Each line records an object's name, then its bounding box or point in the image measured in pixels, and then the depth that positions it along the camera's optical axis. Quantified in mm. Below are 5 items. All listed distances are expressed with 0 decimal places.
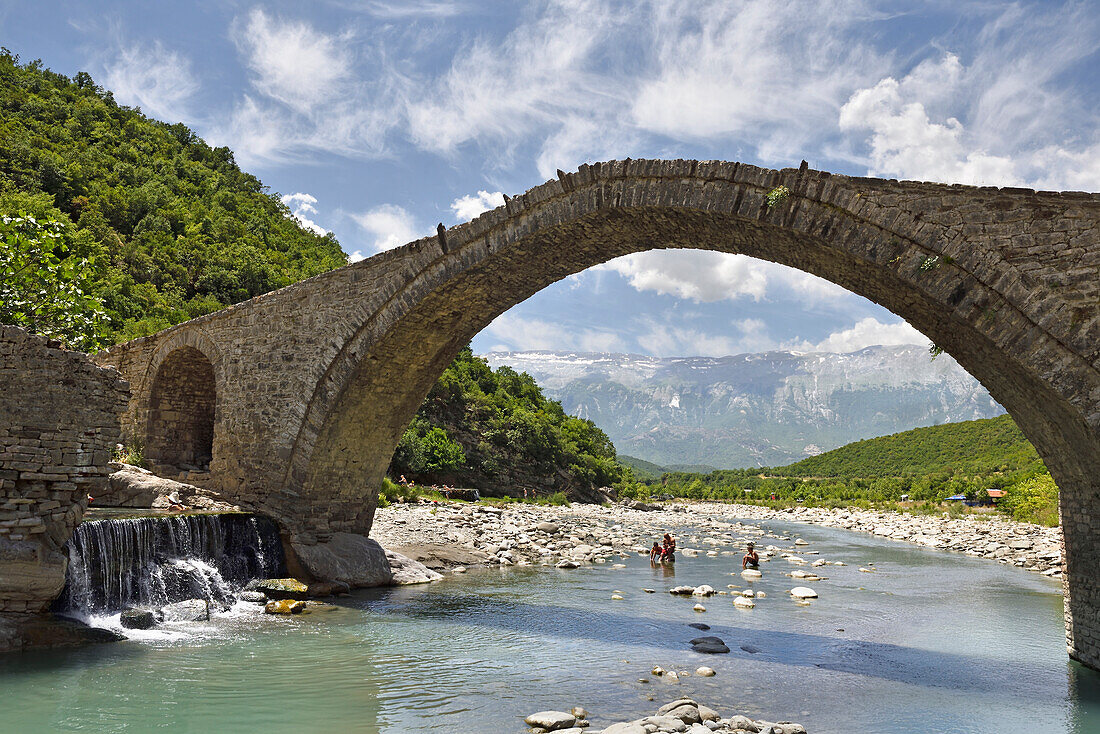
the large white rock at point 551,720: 5457
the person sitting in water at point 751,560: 15466
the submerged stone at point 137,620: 8211
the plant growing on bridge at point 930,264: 6547
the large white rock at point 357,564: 11180
